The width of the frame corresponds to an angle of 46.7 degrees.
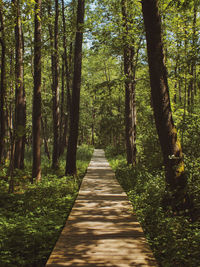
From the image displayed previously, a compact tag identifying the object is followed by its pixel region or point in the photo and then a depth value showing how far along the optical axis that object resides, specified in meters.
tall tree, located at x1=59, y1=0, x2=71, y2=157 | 20.82
